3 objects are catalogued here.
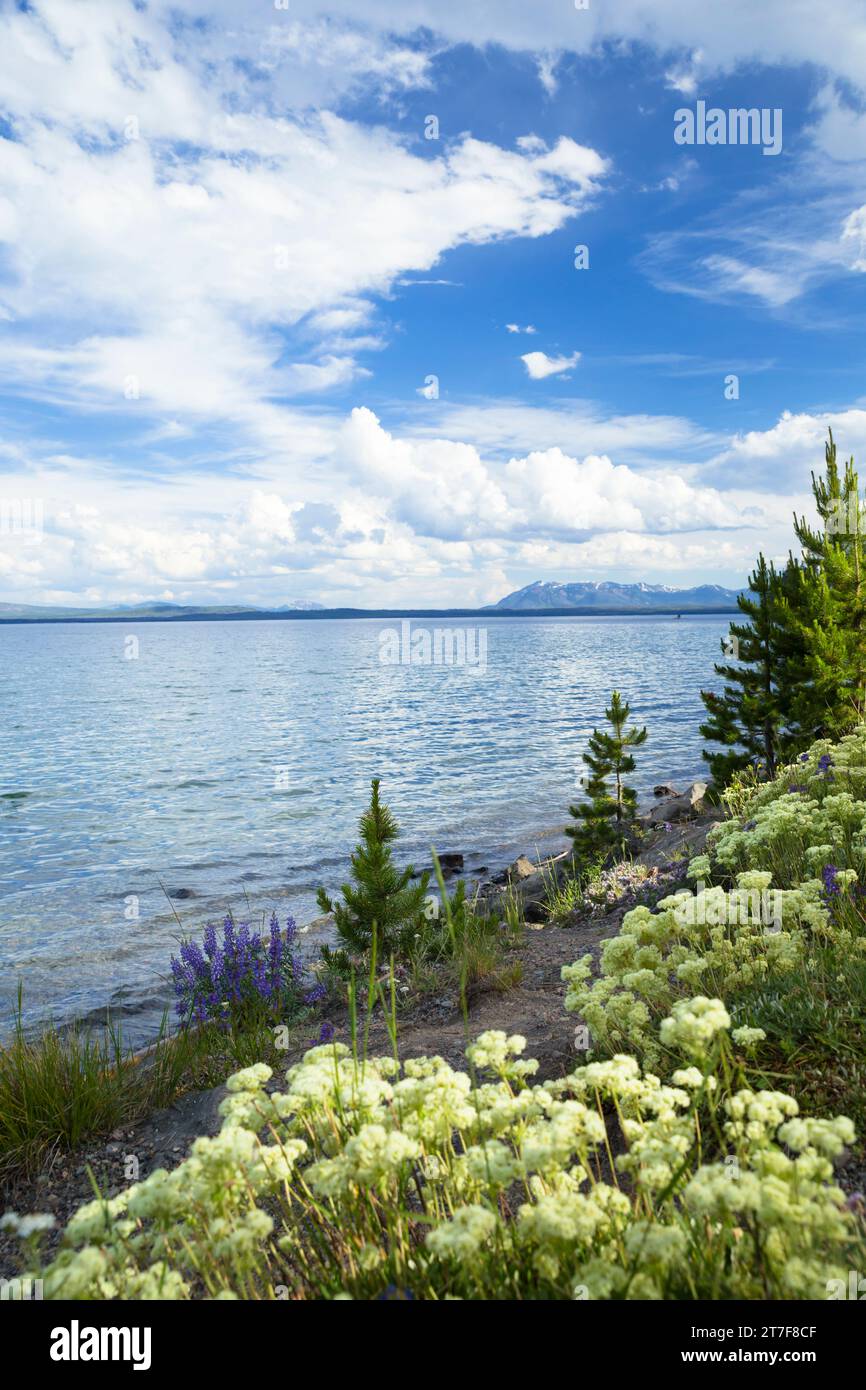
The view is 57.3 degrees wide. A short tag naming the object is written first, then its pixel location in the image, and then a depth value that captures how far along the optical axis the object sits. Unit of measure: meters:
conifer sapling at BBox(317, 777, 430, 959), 8.76
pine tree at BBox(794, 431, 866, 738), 15.58
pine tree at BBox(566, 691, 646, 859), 15.84
